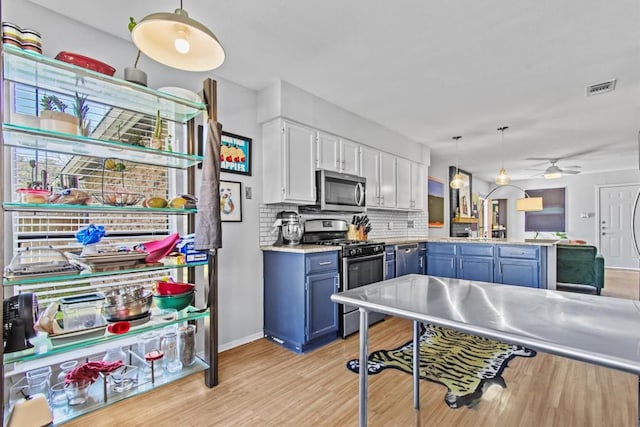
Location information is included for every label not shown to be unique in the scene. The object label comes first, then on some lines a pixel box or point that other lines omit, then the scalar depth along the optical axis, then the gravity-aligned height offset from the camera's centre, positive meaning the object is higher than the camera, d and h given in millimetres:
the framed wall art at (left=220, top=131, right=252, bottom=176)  2887 +580
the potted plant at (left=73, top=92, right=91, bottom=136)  1841 +639
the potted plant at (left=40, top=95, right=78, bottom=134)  1662 +536
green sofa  4855 -893
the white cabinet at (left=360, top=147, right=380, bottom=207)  4084 +558
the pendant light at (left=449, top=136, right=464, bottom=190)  4840 +470
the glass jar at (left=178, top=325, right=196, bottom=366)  2229 -960
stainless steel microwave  3418 +252
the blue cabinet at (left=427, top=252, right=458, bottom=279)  4477 -791
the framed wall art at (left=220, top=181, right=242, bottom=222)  2865 +121
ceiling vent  3039 +1249
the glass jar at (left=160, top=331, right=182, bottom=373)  2179 -978
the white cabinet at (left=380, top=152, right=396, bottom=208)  4410 +472
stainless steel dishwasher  4031 -646
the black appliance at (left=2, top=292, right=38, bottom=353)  1465 -522
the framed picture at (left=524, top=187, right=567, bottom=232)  8617 -81
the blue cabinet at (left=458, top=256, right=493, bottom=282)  4164 -783
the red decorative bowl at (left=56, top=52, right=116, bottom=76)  1703 +871
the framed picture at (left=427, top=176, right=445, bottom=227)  6098 +229
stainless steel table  899 -396
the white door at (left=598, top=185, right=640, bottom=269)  7516 -378
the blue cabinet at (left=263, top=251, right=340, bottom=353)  2797 -813
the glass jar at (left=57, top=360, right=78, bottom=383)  1916 -961
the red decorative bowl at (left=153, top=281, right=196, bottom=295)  2066 -502
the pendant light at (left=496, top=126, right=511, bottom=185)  4693 +502
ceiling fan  6012 +763
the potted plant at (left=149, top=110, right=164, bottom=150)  2135 +538
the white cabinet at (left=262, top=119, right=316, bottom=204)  3072 +524
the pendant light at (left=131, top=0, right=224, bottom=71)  1302 +808
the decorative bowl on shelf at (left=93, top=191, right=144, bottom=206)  1920 +103
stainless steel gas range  3127 -503
